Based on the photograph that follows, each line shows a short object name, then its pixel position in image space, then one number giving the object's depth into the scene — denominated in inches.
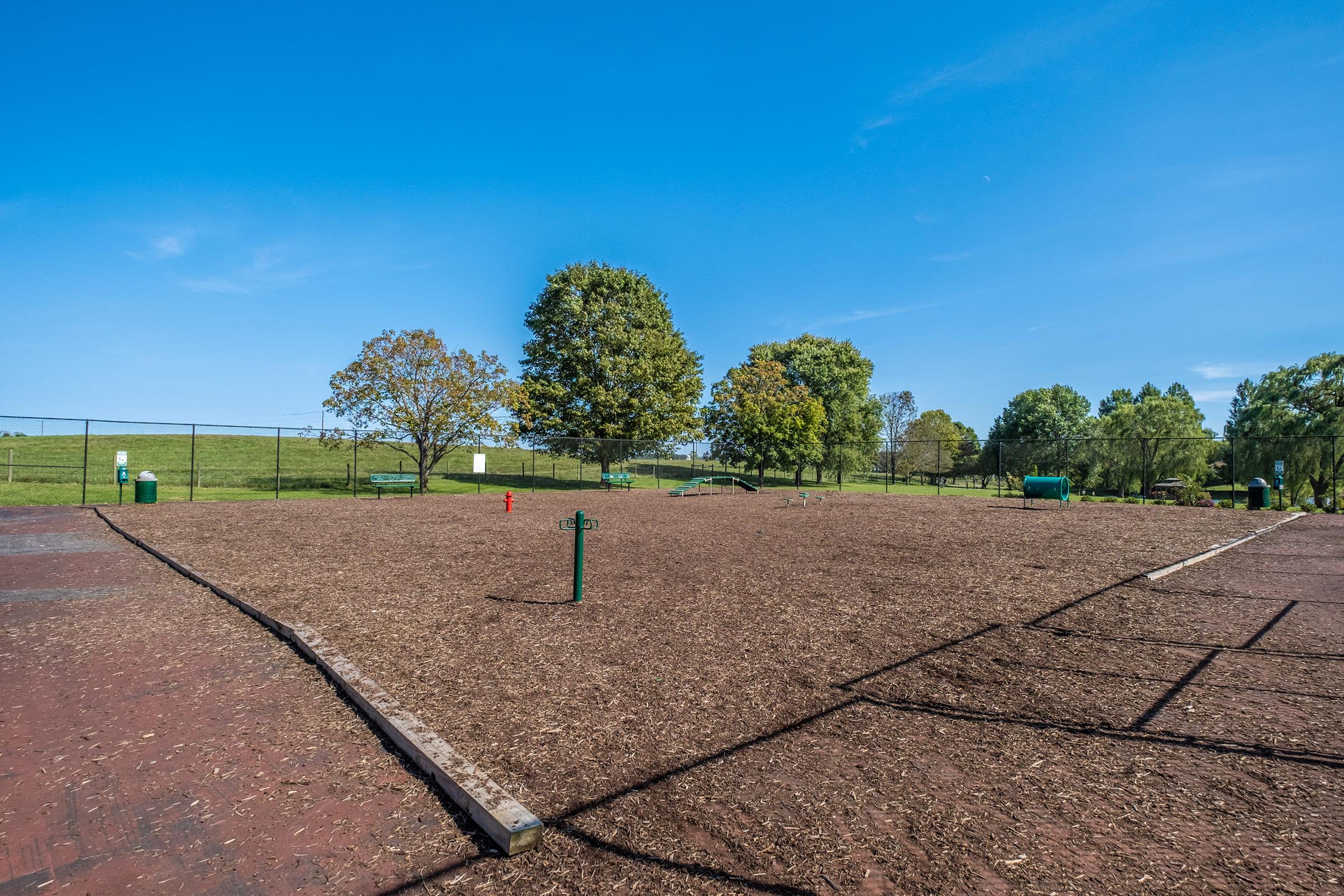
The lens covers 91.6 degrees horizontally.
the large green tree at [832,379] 2169.0
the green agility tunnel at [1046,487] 968.3
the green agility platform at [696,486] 1186.6
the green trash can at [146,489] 884.0
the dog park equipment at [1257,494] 915.4
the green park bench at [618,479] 1387.8
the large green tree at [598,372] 1472.7
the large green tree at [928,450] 2417.6
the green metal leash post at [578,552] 329.7
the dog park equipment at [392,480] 1066.7
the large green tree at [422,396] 1162.6
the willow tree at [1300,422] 1326.3
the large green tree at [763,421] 1785.2
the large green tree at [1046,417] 2672.2
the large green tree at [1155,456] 1756.9
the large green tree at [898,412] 3125.0
